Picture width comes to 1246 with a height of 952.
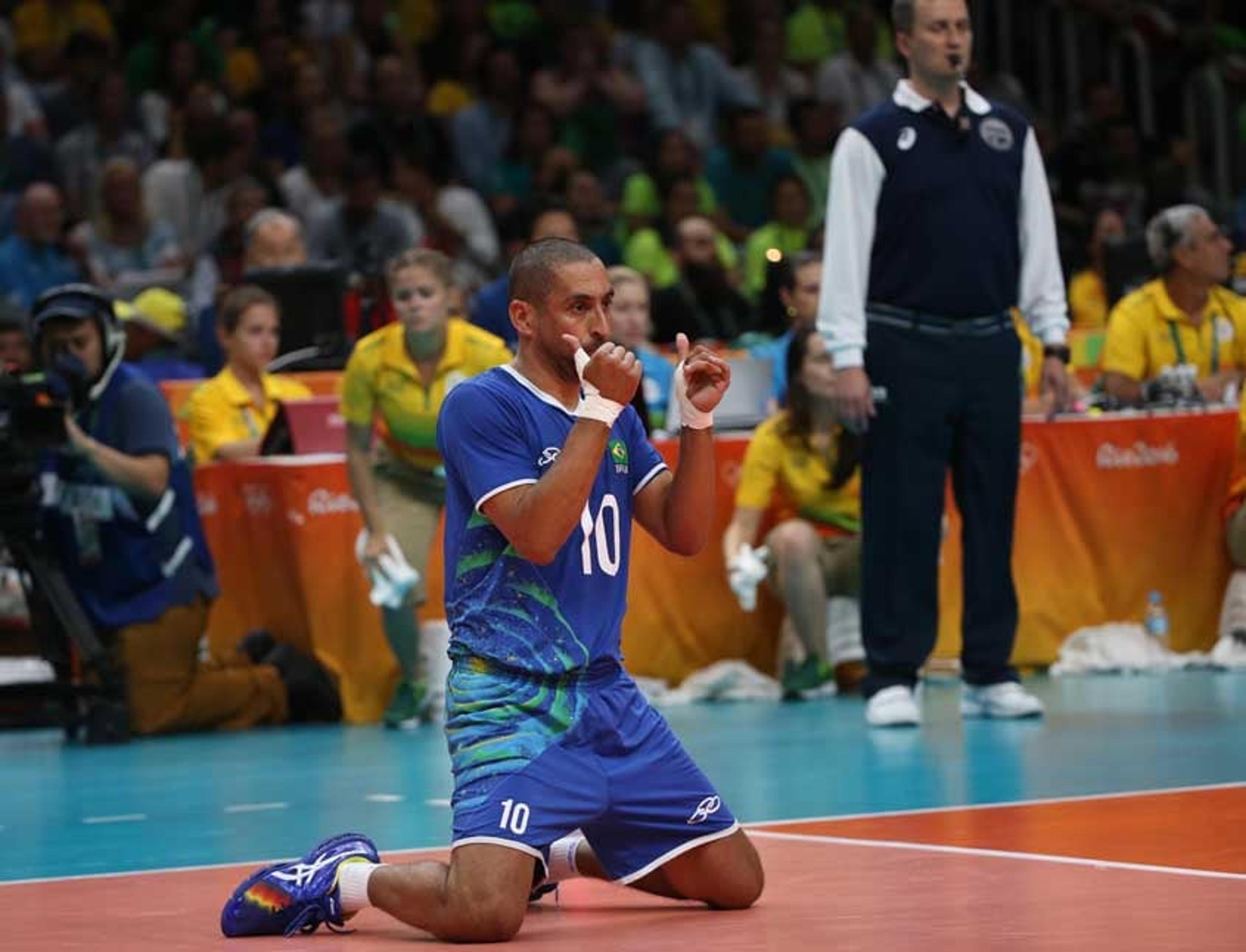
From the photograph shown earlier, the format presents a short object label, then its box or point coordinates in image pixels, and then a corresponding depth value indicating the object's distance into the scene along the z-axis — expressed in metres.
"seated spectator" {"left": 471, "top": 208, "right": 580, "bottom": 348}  12.02
